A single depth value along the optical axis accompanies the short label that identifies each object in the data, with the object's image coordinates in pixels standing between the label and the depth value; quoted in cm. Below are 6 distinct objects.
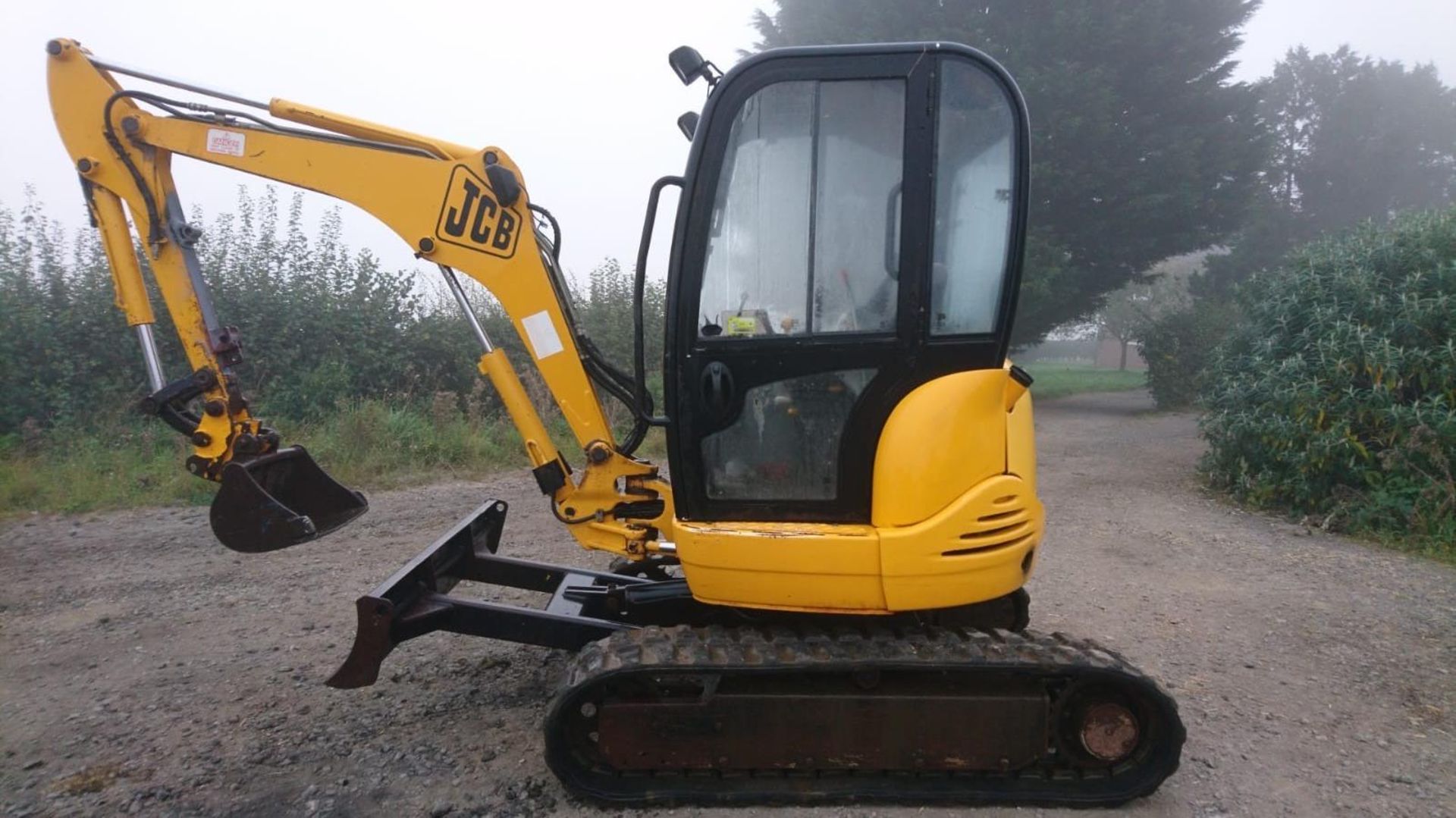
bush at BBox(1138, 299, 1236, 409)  1780
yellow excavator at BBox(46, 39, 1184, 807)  295
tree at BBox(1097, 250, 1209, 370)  2873
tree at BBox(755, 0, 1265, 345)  1480
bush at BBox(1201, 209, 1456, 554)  683
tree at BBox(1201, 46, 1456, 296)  2781
